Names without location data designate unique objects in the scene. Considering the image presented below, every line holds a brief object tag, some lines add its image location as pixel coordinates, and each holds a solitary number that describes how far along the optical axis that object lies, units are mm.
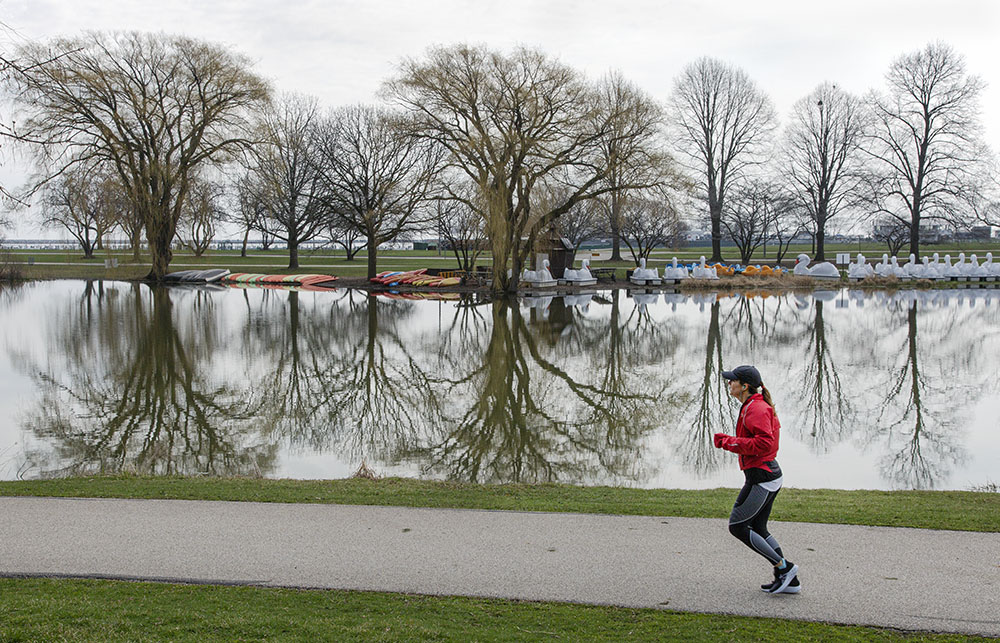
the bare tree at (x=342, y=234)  56125
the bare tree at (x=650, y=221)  39188
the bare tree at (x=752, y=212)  62516
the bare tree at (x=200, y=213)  53219
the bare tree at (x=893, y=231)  67688
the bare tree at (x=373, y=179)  51094
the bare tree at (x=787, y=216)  64375
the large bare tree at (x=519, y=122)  37781
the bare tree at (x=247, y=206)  68625
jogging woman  5574
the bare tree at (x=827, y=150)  62406
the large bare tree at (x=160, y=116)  45531
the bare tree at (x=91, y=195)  44125
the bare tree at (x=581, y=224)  64938
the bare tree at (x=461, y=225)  44156
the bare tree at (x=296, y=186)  58250
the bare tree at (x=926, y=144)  55500
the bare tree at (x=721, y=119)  64188
